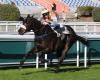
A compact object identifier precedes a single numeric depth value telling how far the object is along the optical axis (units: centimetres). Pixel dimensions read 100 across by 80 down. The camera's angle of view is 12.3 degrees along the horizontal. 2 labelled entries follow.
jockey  1242
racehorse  1215
